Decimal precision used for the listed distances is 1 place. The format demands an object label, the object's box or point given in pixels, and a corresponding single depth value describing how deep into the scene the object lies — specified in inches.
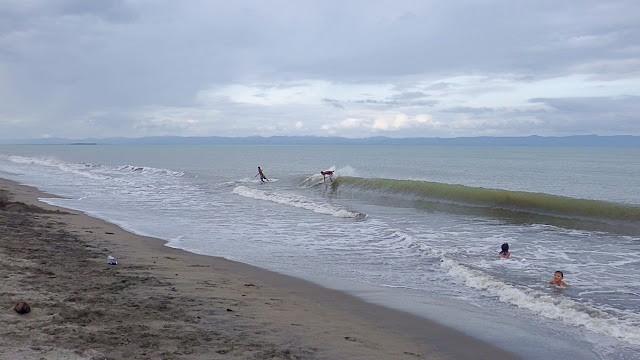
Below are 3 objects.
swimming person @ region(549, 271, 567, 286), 368.2
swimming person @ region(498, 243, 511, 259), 466.0
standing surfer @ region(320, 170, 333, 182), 1317.7
